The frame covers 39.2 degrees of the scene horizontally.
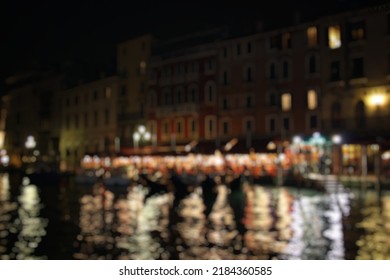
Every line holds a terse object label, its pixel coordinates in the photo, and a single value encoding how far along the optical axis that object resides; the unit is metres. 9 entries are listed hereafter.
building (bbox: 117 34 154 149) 47.53
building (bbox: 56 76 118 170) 50.44
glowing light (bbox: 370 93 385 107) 31.31
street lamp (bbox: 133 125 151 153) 44.12
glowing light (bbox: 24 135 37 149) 56.67
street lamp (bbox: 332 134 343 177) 30.06
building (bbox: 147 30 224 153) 42.31
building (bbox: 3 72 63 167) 58.08
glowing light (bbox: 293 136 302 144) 32.06
